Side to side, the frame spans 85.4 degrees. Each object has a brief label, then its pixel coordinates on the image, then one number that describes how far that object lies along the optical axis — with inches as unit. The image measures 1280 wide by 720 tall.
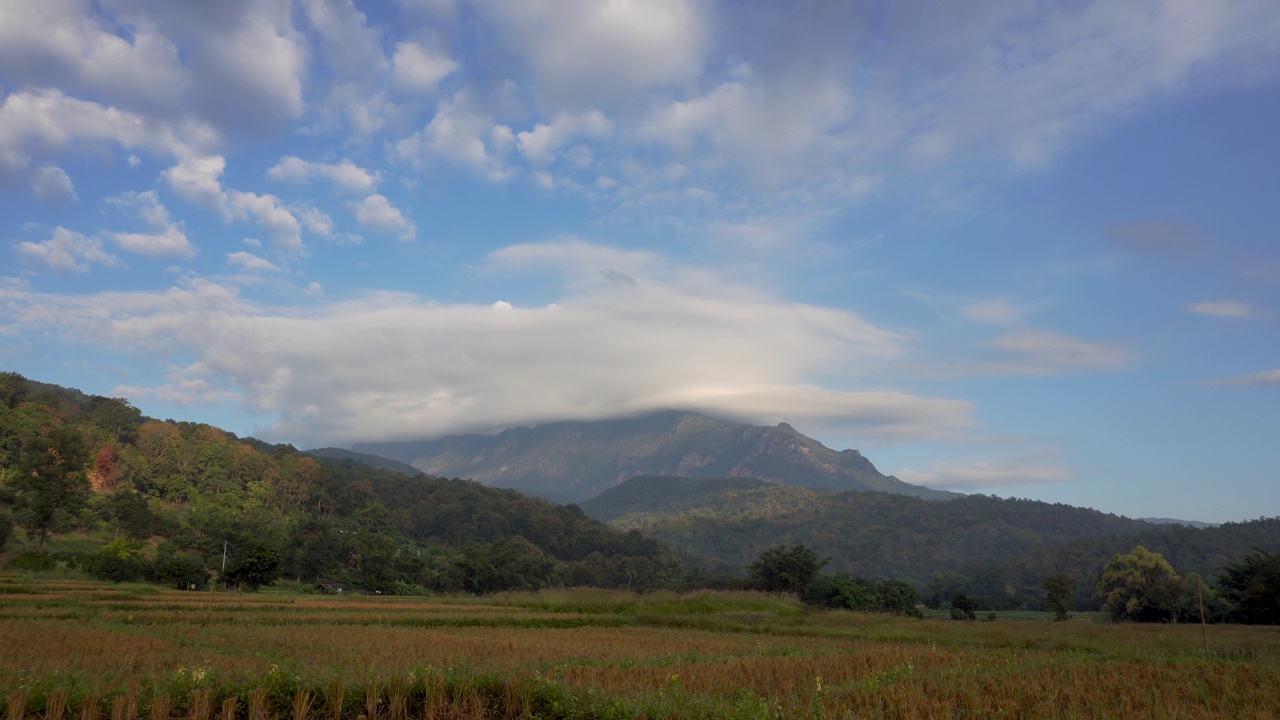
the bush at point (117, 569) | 2156.7
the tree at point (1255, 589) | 1579.7
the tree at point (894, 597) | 2699.3
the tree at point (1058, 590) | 2463.1
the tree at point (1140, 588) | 1913.1
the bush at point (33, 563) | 2188.7
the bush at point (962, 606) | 2504.7
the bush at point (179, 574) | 2210.9
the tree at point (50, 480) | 2746.1
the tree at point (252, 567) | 2263.8
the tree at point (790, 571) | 2763.3
